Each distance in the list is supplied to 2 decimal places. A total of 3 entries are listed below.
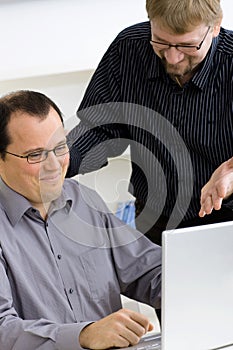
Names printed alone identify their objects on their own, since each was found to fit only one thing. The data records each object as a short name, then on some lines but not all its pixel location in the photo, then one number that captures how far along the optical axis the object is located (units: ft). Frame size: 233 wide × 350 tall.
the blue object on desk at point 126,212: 14.46
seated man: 8.41
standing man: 9.57
